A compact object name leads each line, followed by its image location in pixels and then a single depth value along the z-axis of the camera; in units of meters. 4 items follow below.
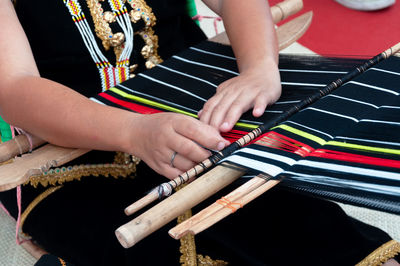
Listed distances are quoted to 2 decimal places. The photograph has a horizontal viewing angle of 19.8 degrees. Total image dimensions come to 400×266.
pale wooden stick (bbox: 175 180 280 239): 0.94
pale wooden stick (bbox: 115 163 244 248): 0.94
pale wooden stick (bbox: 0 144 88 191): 1.07
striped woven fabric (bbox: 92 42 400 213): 0.99
